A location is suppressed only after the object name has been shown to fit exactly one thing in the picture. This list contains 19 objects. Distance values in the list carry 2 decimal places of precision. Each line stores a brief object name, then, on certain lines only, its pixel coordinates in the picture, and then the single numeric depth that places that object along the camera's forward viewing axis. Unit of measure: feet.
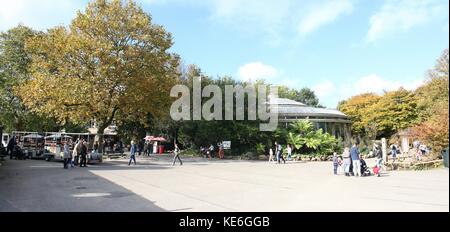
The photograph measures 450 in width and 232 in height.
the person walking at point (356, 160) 59.31
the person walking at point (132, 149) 81.38
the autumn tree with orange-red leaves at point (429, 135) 59.36
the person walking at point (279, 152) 95.09
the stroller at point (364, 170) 60.39
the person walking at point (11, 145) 91.68
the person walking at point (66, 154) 66.74
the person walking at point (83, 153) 73.10
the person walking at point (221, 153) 114.83
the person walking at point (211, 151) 117.61
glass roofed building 134.62
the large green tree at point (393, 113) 172.86
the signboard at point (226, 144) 117.69
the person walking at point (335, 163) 64.18
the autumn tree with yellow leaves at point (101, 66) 91.76
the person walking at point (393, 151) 89.12
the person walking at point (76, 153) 73.23
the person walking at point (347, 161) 60.85
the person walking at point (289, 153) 105.25
